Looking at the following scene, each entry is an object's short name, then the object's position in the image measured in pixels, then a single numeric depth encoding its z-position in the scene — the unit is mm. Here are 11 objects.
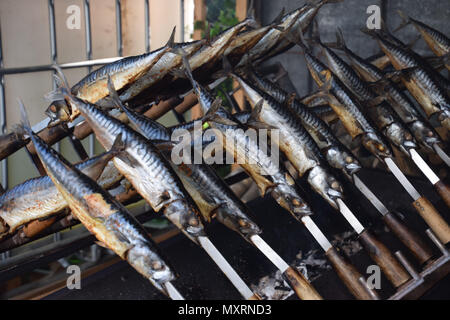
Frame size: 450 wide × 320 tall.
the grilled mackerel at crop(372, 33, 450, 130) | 2590
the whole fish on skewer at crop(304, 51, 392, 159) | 2228
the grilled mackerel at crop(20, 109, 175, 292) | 1487
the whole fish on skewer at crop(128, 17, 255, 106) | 2479
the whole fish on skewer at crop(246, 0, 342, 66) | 2842
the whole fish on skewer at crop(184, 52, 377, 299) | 1934
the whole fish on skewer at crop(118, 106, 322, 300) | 1867
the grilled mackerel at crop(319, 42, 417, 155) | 2277
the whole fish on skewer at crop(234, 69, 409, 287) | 1760
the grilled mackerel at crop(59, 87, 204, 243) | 1682
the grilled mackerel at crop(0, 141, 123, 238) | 1772
